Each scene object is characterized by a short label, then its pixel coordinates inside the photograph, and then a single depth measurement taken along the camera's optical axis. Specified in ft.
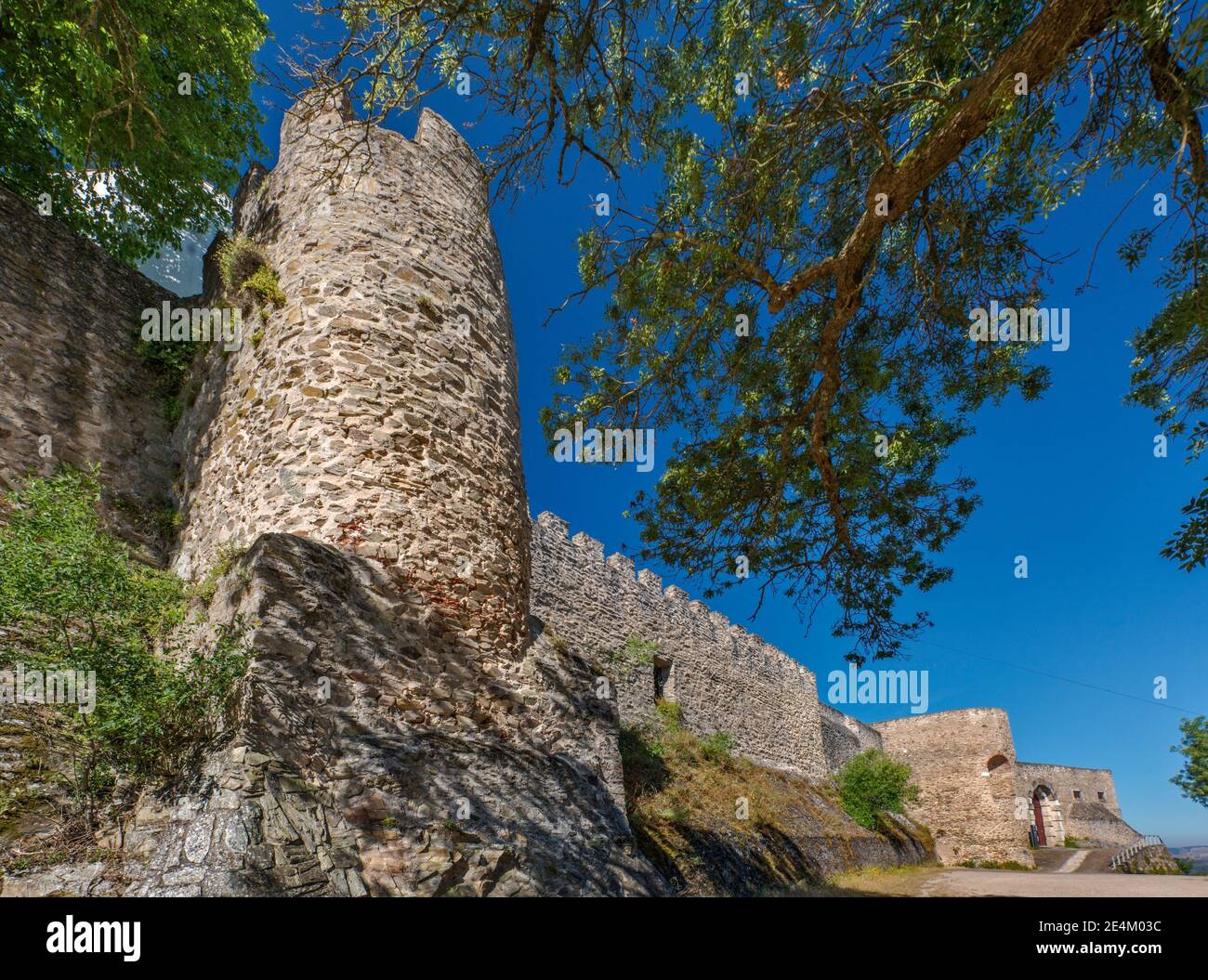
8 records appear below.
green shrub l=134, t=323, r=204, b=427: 23.40
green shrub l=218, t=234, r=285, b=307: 19.80
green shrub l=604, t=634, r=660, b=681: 44.83
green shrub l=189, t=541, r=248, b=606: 14.58
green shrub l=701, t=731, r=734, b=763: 47.67
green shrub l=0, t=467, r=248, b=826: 11.08
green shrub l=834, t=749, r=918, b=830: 63.72
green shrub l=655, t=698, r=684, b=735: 48.04
